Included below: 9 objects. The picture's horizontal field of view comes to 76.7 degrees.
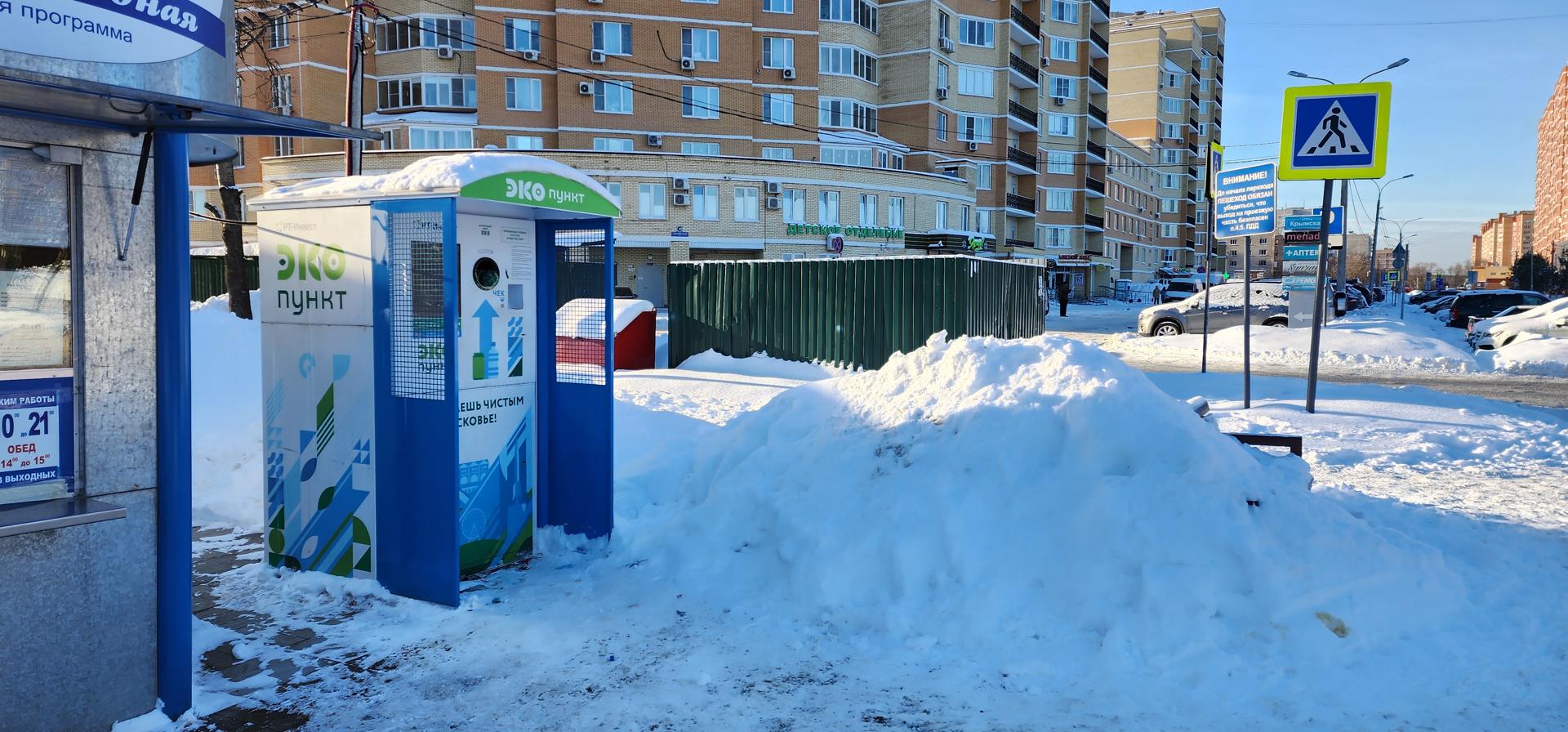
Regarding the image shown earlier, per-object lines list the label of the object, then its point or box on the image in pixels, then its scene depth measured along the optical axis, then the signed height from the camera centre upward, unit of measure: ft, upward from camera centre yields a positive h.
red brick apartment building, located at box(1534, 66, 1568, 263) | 414.82 +64.95
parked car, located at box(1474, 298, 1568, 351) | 77.51 -0.90
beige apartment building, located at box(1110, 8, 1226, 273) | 286.87 +63.58
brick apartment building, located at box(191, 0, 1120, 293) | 142.00 +32.63
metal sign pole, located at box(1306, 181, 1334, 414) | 39.19 +1.06
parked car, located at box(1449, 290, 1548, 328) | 116.16 +1.33
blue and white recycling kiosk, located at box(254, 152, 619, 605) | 17.83 -1.34
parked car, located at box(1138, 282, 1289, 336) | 87.81 -0.17
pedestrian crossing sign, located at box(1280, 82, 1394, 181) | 37.50 +6.92
